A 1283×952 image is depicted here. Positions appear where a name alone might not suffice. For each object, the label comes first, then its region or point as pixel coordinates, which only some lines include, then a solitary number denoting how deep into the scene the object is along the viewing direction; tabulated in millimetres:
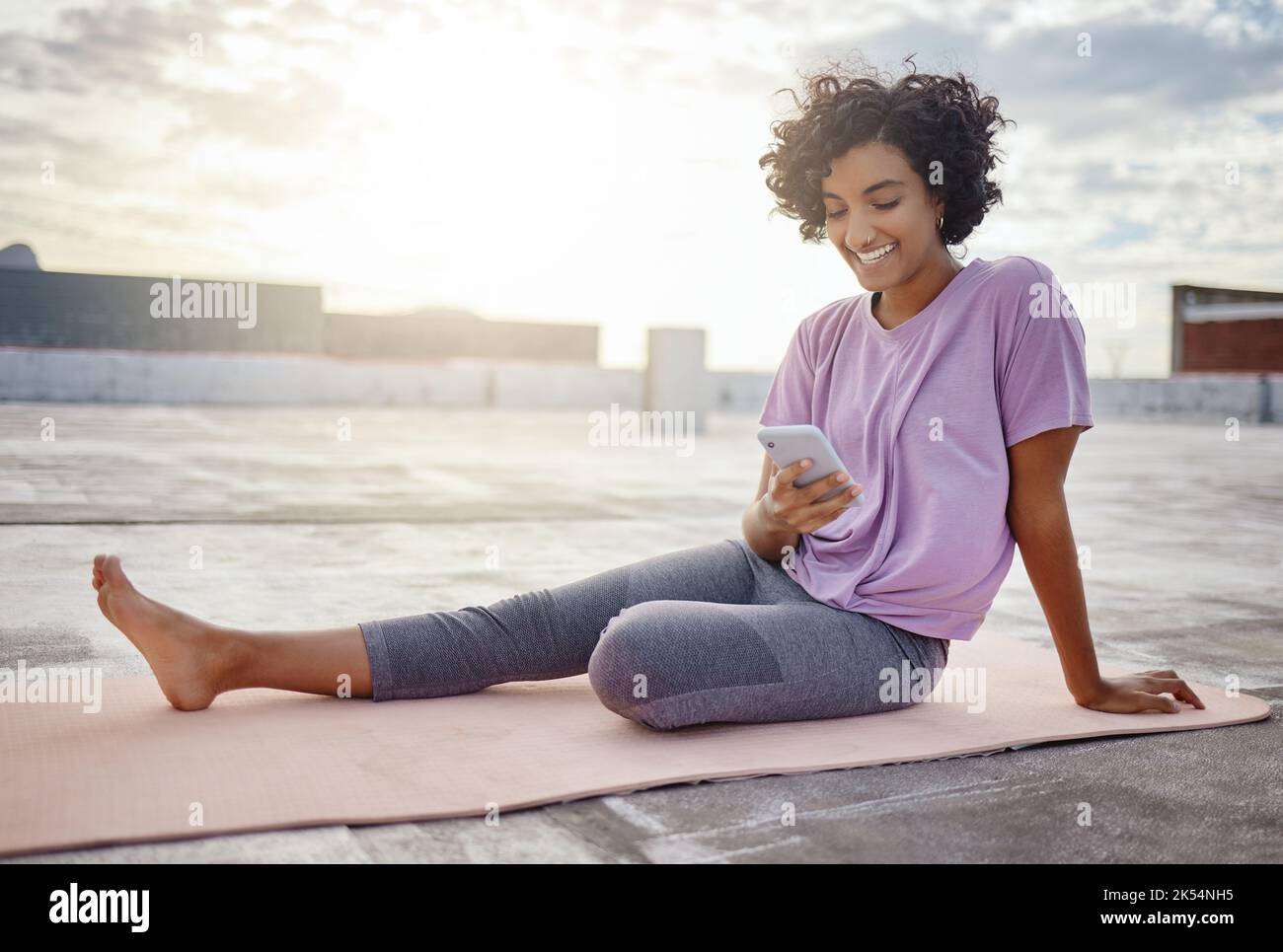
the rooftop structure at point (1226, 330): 32969
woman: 2361
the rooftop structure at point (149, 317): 43781
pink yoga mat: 1892
